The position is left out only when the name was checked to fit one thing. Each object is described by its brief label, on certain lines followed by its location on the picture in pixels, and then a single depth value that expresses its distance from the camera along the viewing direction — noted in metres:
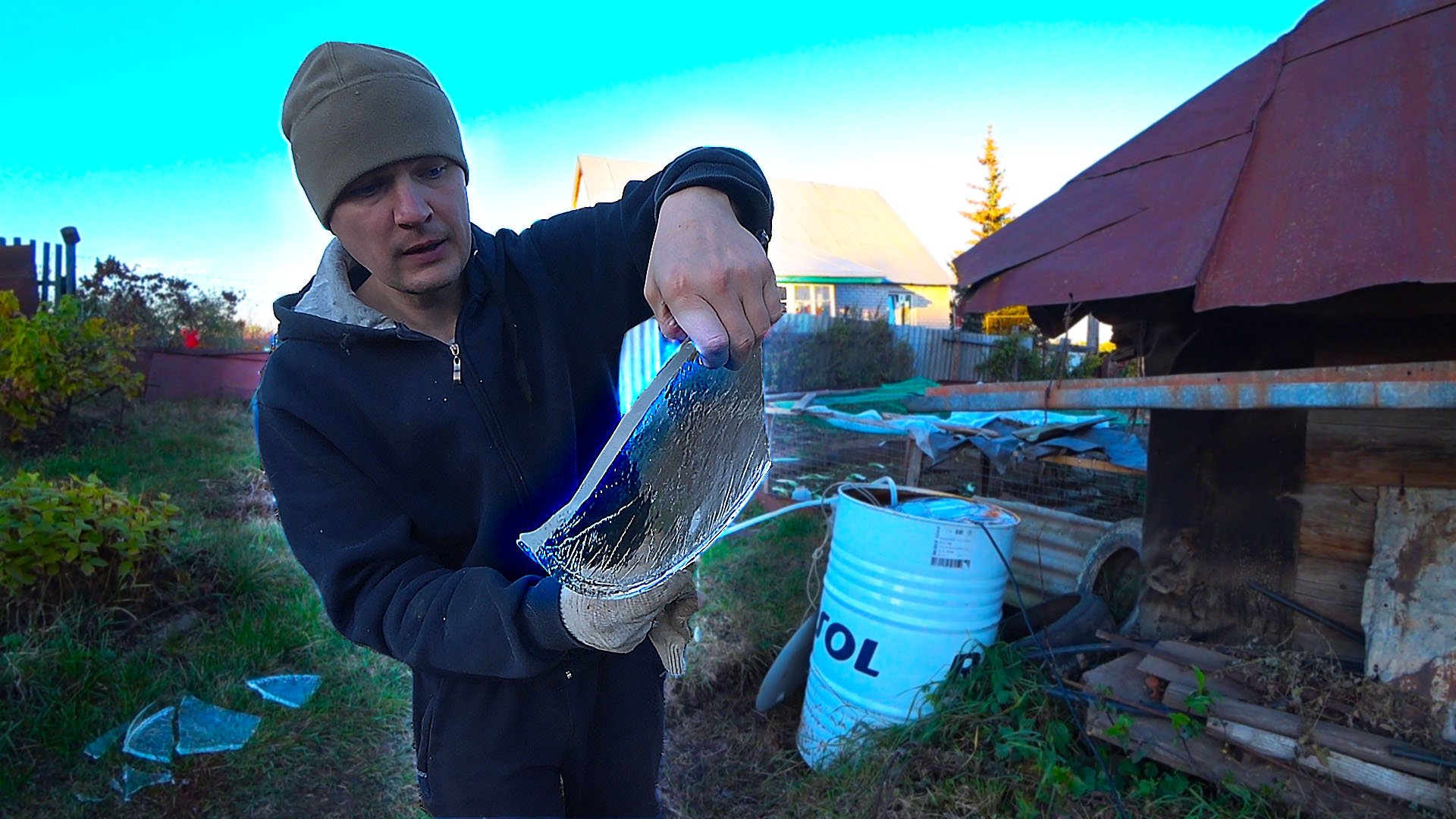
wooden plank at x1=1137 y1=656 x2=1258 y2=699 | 2.74
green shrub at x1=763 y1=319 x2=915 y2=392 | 14.32
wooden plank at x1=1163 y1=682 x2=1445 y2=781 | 2.34
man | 1.28
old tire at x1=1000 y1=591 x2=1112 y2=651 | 3.32
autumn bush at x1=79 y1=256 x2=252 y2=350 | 10.49
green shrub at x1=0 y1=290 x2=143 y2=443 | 5.90
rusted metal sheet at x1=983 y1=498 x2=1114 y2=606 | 4.14
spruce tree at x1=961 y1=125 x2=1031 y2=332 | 34.91
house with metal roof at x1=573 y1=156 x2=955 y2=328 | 20.45
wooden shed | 2.30
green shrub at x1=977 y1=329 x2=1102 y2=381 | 11.26
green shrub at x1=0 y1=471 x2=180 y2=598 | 3.29
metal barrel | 3.03
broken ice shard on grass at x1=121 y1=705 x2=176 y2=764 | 2.98
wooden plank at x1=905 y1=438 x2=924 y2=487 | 5.45
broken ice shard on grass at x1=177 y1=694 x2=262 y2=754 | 3.08
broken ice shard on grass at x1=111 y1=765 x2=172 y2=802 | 2.83
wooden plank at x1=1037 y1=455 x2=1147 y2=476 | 4.68
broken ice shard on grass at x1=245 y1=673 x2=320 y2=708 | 3.43
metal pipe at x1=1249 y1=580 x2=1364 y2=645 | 2.88
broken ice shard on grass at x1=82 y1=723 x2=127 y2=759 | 2.95
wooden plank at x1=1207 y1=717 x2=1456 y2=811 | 2.27
